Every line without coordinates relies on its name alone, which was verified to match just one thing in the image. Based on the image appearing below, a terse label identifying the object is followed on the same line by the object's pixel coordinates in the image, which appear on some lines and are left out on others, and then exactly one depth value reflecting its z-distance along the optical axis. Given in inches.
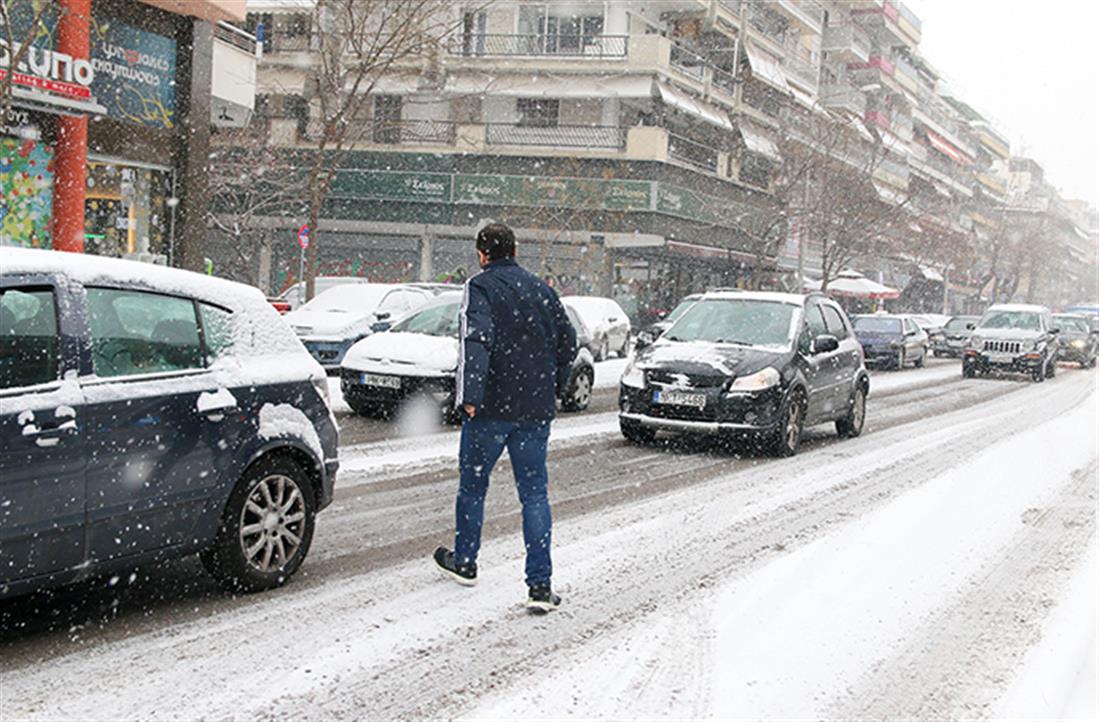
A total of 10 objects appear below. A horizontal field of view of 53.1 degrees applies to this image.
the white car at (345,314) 677.9
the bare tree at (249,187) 1300.4
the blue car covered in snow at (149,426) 166.6
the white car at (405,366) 477.1
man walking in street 200.8
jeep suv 1054.4
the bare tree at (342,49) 791.1
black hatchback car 420.5
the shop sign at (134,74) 737.6
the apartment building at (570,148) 1487.5
